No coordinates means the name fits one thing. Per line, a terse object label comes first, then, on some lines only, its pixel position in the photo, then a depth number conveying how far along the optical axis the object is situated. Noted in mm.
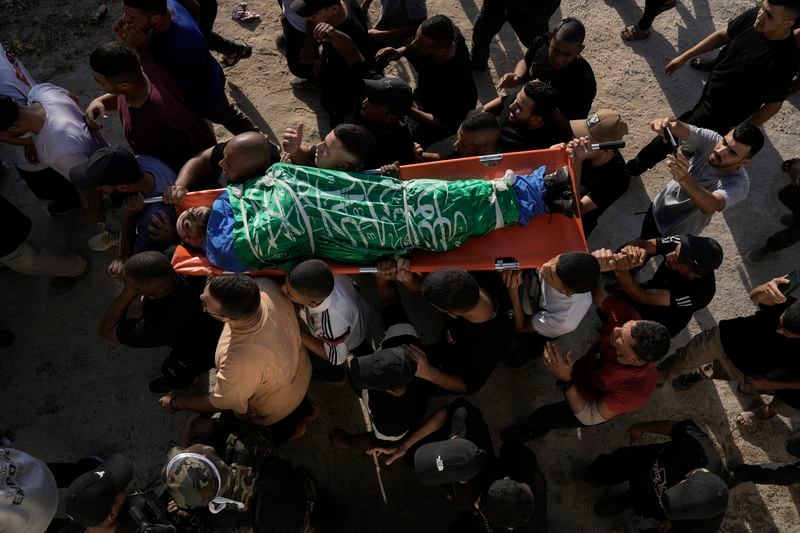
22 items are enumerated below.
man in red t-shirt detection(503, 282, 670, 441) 2953
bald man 3566
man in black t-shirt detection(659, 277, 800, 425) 3244
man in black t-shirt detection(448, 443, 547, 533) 2672
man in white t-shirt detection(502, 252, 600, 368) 3014
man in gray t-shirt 3441
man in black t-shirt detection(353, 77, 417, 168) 3787
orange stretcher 3525
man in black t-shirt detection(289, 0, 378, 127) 4086
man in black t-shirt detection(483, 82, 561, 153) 3828
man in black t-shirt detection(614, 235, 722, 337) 3168
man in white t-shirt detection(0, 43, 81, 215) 3826
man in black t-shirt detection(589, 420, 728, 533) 2725
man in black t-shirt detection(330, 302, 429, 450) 2865
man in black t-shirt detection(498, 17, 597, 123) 3912
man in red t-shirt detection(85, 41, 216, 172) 3457
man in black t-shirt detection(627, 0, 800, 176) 3852
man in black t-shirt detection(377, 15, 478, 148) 3982
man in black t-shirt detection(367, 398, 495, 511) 2777
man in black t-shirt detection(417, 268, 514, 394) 2965
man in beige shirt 2865
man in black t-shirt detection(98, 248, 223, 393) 3102
